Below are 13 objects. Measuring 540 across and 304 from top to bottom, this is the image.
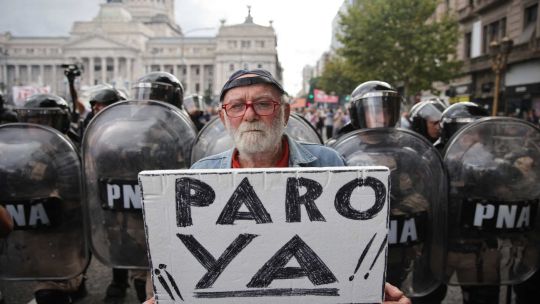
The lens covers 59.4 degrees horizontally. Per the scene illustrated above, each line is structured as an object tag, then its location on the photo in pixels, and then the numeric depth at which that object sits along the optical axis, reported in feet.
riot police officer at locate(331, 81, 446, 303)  8.93
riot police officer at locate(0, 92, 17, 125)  18.16
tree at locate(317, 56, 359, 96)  134.47
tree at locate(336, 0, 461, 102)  70.74
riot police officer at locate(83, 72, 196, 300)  9.96
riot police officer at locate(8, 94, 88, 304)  9.80
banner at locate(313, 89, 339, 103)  106.66
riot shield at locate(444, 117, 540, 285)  9.18
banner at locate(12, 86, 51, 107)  62.18
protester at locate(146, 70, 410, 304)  6.30
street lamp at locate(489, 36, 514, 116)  41.88
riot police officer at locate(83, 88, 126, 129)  15.96
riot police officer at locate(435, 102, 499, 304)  9.40
